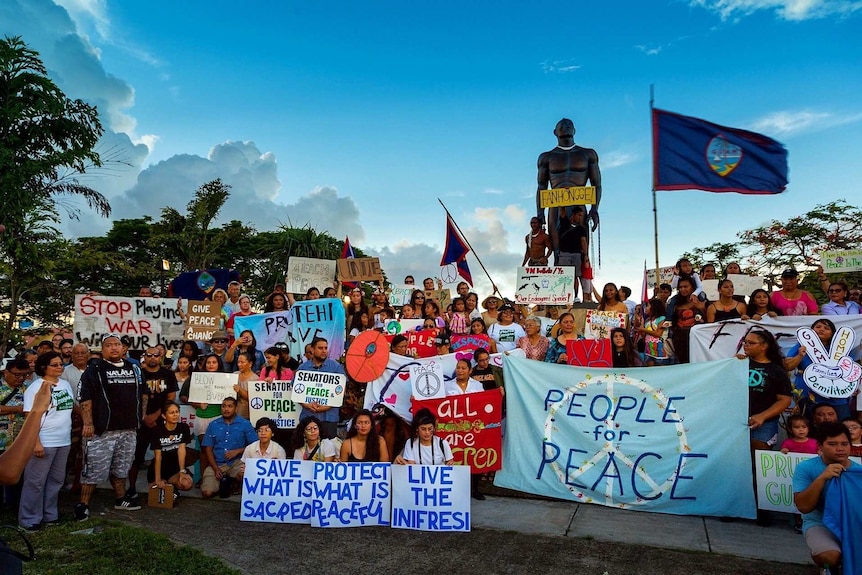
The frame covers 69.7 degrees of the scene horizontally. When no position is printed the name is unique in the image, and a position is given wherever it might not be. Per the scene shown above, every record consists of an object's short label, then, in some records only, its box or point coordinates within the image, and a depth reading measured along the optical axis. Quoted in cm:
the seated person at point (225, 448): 701
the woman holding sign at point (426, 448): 614
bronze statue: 1266
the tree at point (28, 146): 1666
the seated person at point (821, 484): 395
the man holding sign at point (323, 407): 701
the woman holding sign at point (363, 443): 638
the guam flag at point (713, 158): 880
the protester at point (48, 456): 577
